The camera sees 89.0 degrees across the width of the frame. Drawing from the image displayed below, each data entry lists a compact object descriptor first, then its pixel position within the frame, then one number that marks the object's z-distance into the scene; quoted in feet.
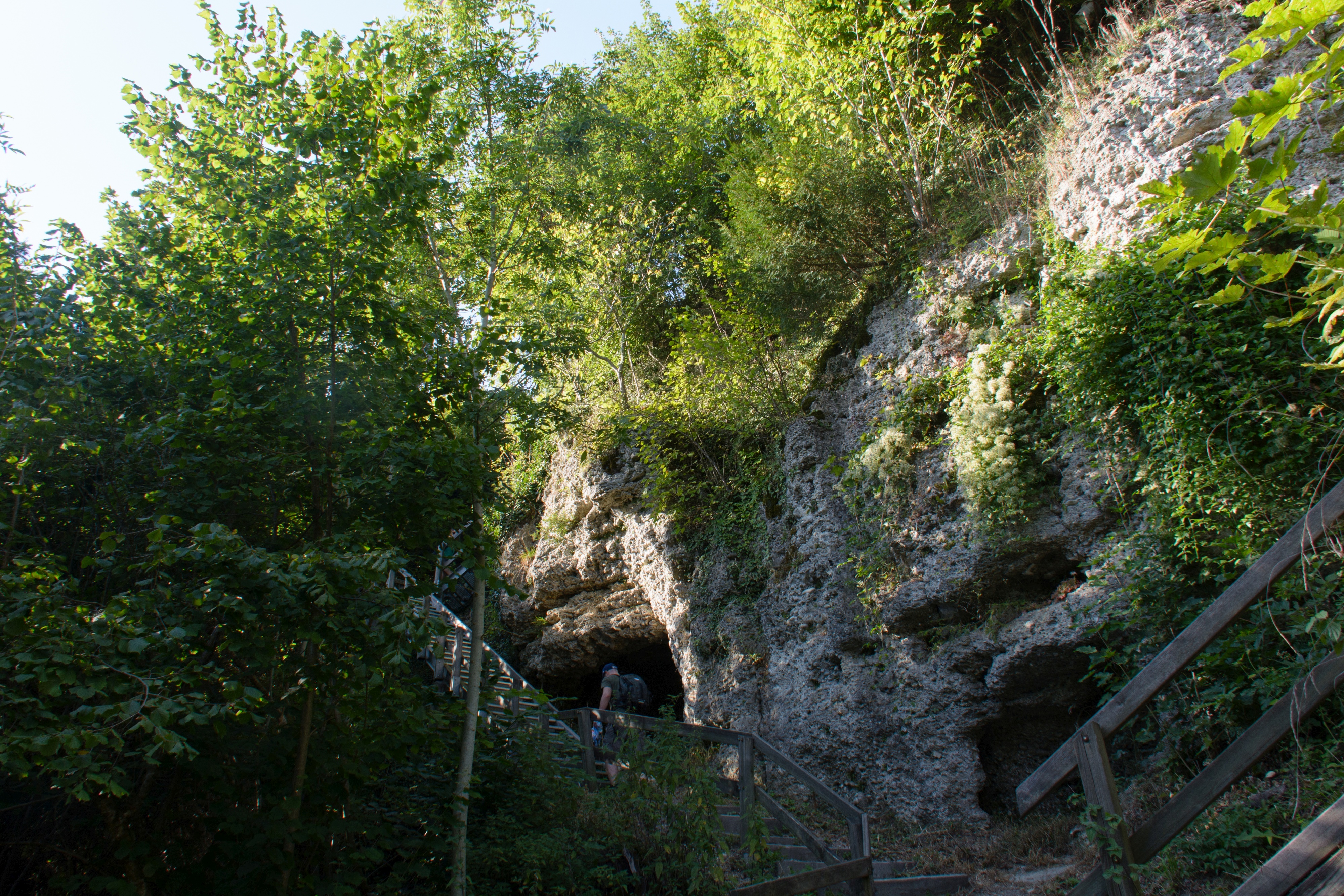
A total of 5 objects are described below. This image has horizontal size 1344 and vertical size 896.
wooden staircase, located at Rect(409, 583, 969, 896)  14.46
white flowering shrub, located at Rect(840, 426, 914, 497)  26.27
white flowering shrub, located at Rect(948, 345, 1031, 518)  21.95
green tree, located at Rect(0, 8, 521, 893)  11.31
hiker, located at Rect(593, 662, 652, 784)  28.32
